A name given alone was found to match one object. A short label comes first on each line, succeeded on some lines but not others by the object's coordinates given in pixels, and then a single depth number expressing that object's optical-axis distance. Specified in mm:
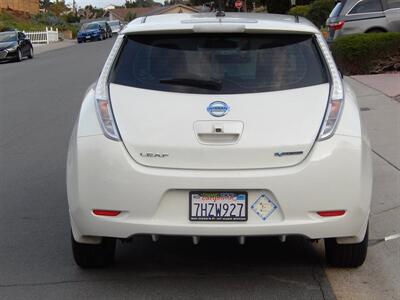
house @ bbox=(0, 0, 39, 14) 74250
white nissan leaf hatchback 4082
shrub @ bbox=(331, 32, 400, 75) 15477
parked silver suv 18156
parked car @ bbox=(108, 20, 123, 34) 69375
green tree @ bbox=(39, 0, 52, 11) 113375
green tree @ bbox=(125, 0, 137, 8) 159688
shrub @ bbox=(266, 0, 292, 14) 48438
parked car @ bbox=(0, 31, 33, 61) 30844
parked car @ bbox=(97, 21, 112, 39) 62181
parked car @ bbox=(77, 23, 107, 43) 57469
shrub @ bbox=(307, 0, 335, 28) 35188
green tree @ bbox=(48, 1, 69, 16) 111875
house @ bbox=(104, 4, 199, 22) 123450
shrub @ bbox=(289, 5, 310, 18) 37069
